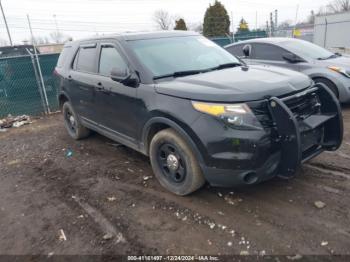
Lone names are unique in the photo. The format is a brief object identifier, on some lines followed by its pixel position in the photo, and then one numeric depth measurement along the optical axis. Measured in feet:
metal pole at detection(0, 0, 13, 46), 97.86
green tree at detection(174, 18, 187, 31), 85.40
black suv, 9.27
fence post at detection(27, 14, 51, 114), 28.09
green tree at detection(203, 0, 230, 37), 78.69
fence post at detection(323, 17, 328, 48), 68.97
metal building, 67.72
